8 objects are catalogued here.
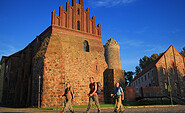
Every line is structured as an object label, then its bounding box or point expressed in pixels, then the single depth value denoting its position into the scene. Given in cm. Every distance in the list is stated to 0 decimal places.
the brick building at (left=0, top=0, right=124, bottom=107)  1827
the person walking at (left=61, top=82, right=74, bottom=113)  857
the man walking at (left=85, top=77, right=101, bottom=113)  807
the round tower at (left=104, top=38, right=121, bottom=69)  3884
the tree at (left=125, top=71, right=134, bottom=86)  6005
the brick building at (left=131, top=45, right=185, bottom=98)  3109
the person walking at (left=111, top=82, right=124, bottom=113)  856
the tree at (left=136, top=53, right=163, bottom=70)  4789
